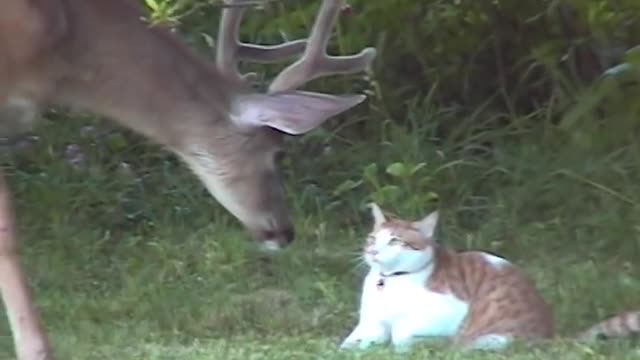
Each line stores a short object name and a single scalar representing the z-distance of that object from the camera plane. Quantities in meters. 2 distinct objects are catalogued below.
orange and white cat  14.37
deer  14.29
